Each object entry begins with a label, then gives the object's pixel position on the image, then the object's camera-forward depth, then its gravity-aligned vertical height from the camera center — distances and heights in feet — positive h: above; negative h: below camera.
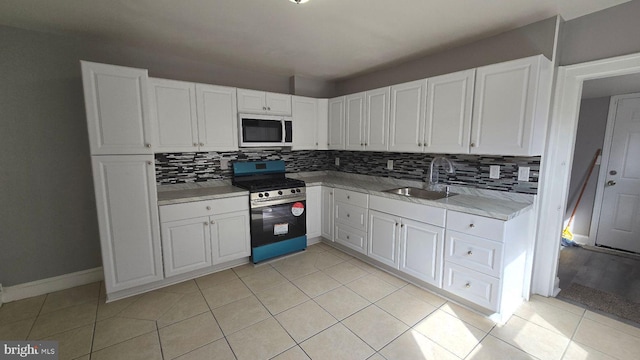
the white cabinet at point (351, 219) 10.12 -2.68
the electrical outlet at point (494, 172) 8.11 -0.57
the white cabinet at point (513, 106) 6.59 +1.26
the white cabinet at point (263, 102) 10.23 +2.04
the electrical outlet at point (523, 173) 7.57 -0.56
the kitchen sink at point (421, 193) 9.42 -1.49
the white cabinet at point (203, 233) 8.40 -2.79
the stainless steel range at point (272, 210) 9.93 -2.29
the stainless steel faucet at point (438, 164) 8.86 -0.42
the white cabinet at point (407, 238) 7.87 -2.80
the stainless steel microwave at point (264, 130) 10.29 +0.91
